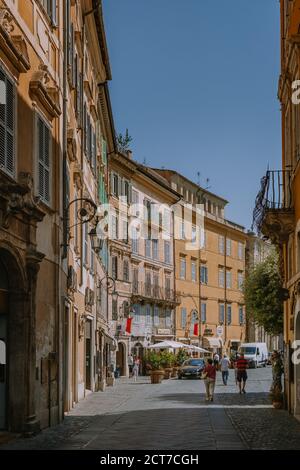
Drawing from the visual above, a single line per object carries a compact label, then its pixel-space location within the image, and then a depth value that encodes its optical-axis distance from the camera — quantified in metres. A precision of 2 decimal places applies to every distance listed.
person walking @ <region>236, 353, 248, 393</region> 35.75
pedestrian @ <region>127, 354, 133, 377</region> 60.44
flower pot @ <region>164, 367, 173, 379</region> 54.72
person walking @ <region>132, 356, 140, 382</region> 52.38
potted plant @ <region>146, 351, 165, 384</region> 48.00
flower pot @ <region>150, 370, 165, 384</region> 47.96
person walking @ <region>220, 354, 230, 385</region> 44.75
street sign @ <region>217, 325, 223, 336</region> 82.62
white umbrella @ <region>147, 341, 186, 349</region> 60.62
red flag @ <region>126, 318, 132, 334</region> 58.91
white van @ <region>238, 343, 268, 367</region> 73.78
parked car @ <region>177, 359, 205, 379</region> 54.22
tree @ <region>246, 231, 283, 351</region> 96.00
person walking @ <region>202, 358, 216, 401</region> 31.03
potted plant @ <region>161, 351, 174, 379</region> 54.81
